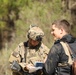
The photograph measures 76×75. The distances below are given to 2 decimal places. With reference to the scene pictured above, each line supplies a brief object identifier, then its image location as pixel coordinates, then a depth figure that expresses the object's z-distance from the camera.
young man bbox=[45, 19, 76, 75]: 6.89
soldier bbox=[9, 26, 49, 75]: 8.90
